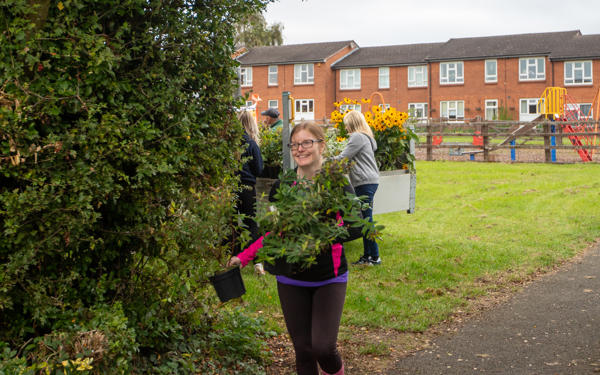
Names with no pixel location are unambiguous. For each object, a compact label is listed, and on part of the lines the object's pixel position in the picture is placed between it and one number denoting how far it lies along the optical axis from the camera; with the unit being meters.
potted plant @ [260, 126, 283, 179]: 8.97
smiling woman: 3.41
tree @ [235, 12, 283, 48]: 60.62
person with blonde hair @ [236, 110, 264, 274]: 7.39
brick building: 48.72
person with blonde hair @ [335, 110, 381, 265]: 7.65
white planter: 8.63
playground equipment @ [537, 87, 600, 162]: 23.20
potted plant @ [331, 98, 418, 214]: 8.81
